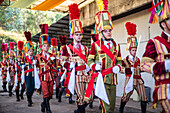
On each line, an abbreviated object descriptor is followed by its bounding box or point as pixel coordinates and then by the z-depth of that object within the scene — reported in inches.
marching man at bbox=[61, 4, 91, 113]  216.8
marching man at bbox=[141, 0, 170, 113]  111.3
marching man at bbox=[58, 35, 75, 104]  359.2
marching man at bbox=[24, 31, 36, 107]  327.9
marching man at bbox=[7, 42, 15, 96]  442.9
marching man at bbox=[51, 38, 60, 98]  479.2
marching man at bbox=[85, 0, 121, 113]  166.6
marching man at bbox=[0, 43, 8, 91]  521.5
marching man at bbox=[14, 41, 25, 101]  365.1
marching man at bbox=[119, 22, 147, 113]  241.9
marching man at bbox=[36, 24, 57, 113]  262.4
